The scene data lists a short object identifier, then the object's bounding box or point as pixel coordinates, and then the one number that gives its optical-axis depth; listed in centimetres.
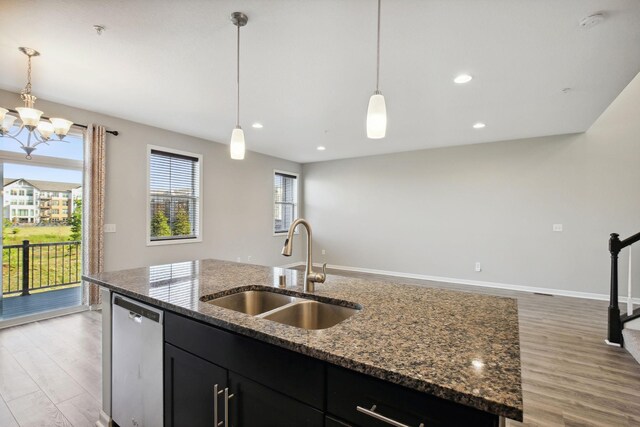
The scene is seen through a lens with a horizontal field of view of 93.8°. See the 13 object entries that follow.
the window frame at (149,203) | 461
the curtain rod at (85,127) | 366
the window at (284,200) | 710
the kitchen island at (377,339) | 76
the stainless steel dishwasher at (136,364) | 153
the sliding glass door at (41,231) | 359
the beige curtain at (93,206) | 390
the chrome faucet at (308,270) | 161
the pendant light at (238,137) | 208
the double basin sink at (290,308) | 149
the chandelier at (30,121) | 258
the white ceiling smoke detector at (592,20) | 201
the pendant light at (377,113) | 164
